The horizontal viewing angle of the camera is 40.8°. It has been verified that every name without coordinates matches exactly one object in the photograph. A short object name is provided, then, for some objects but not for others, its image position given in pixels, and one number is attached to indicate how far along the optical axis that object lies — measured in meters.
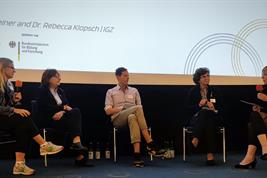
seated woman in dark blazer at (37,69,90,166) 3.39
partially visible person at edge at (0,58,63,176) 2.97
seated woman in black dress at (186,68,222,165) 3.54
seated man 3.43
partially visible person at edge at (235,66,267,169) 3.19
